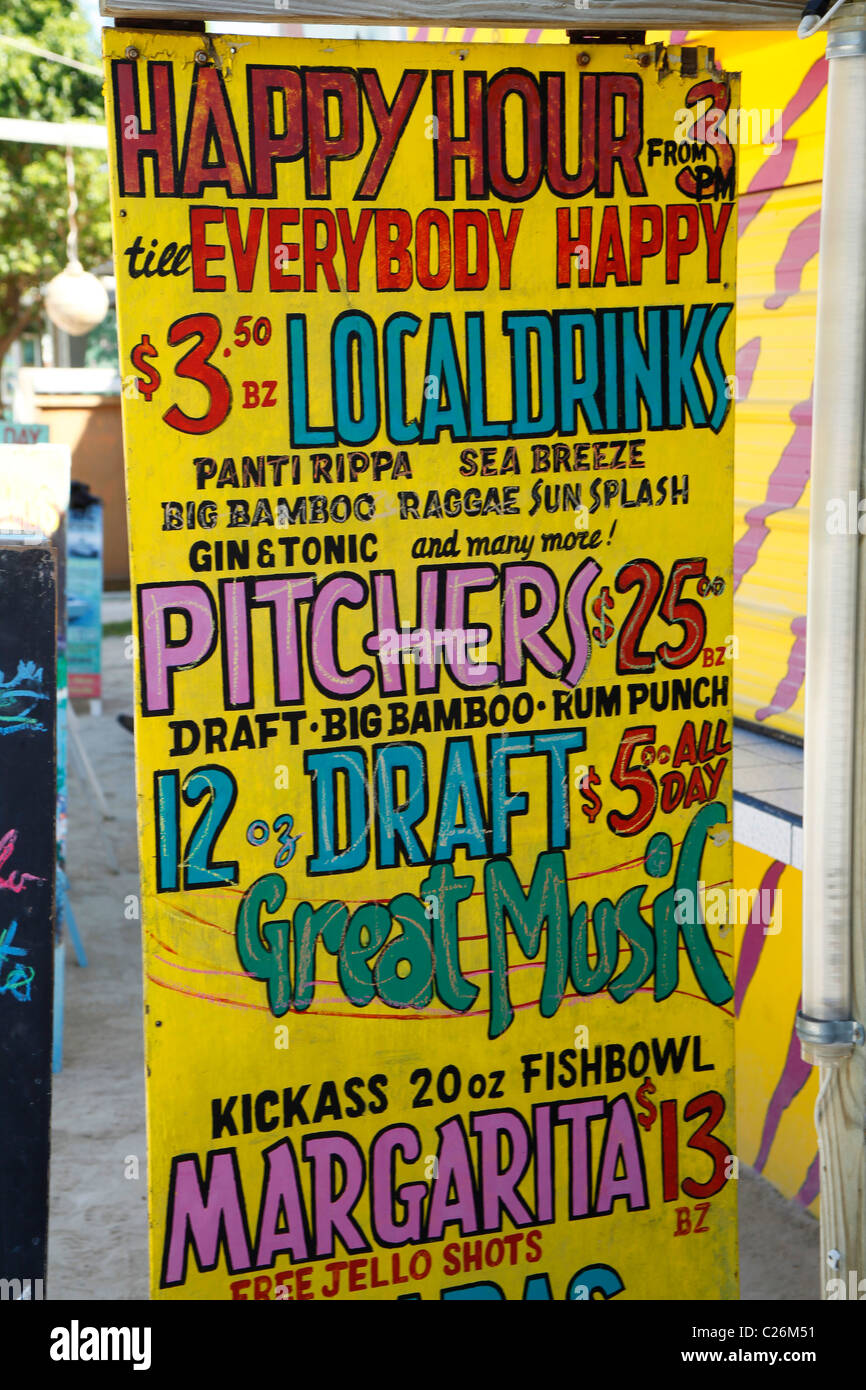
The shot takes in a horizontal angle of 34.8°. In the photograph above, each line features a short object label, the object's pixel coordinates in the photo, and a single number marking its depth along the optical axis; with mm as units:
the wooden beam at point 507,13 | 2451
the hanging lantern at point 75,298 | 12922
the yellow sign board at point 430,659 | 2625
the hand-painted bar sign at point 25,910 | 2859
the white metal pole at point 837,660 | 2320
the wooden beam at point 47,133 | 8797
